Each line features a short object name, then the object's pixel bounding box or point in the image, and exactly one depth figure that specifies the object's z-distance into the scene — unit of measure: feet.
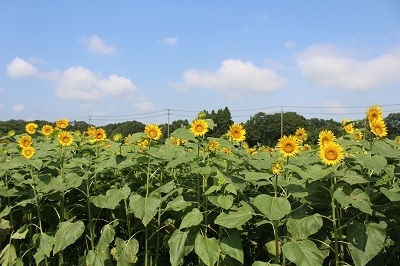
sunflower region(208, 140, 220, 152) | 8.84
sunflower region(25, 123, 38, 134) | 14.73
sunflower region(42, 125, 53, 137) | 13.84
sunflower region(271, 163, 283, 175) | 8.46
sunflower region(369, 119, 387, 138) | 7.43
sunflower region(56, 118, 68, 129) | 14.01
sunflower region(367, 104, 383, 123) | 7.54
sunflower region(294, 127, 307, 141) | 13.56
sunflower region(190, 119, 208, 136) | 8.35
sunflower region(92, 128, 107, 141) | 11.94
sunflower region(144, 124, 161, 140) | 9.33
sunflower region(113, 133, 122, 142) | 10.98
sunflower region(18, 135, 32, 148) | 10.53
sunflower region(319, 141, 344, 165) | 7.05
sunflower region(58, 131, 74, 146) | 10.07
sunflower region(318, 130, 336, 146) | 8.00
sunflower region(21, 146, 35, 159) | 9.64
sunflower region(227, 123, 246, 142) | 9.30
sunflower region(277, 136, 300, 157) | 7.82
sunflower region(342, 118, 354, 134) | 10.31
